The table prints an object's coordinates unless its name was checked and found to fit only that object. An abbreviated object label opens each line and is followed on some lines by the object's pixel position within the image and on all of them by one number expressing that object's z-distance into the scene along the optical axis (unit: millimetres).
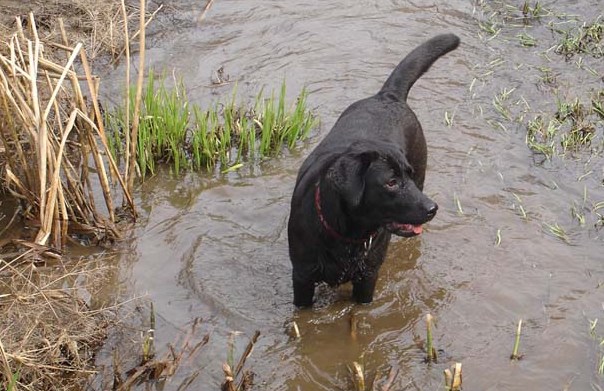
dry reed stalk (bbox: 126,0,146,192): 4766
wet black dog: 3930
